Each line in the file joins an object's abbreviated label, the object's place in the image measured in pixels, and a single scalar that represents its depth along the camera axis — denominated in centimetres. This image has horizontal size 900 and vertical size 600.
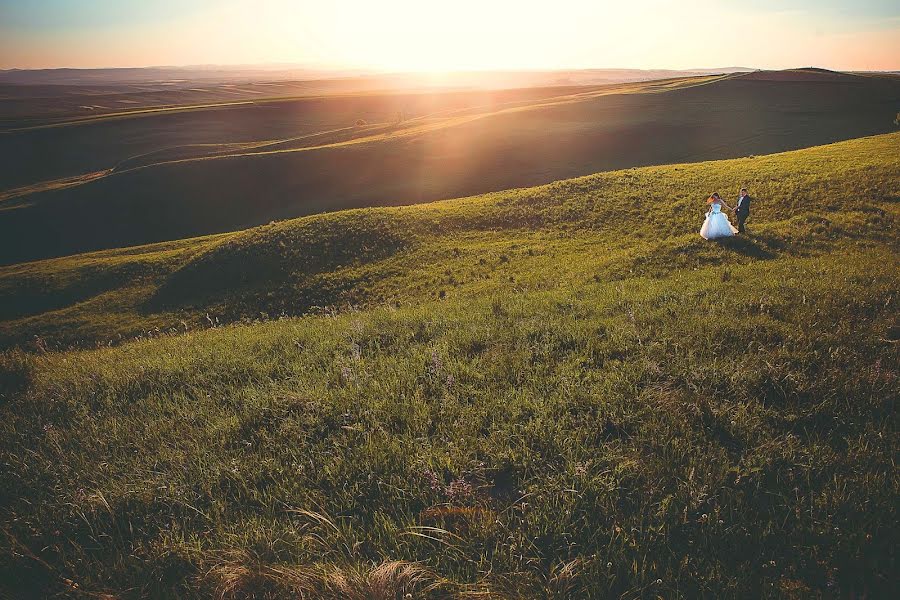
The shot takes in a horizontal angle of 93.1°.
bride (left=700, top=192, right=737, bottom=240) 1908
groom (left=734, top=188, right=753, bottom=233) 1853
